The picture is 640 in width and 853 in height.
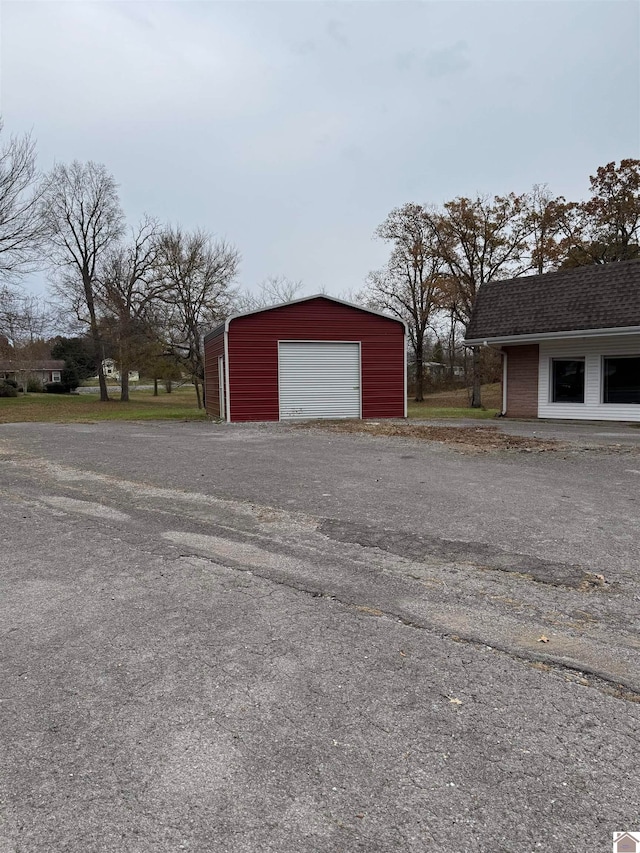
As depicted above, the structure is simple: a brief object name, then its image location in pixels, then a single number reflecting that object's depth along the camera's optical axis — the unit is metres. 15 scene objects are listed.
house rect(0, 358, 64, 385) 50.25
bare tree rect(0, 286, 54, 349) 26.98
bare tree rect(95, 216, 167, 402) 34.97
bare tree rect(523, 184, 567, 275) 30.62
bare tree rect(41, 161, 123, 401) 37.03
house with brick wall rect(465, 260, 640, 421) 16.55
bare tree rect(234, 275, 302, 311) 38.69
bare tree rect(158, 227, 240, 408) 33.28
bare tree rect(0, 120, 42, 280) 26.66
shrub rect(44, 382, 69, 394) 54.94
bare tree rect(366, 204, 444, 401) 33.91
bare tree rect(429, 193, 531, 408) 30.89
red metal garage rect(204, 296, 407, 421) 18.09
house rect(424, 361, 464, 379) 43.31
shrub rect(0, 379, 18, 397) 42.97
